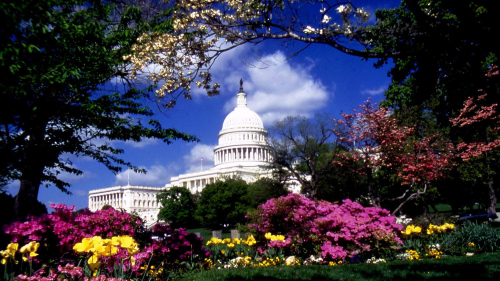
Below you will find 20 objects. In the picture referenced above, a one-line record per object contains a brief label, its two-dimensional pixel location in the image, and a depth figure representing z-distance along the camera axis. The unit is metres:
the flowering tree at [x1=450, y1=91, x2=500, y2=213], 19.62
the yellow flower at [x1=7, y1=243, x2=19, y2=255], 3.68
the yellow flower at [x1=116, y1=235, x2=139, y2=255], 3.64
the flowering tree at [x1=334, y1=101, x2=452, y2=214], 19.91
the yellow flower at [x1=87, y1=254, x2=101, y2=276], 3.29
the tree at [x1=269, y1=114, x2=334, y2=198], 31.06
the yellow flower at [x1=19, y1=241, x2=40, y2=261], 3.64
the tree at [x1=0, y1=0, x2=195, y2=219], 7.89
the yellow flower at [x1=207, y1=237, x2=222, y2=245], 11.60
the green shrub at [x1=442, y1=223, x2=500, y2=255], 11.29
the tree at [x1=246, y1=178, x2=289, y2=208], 34.50
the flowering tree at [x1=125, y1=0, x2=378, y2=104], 4.91
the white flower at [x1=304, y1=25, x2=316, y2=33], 4.85
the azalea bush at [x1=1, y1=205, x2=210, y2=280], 3.98
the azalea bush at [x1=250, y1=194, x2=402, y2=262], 10.99
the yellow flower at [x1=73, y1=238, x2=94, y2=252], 3.29
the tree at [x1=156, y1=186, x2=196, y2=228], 67.75
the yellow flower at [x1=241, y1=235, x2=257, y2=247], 11.34
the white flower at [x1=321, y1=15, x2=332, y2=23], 5.10
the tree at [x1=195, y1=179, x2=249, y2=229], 58.19
